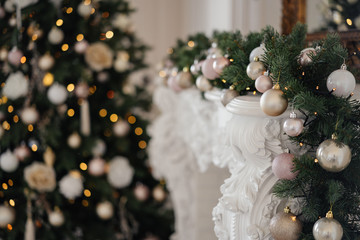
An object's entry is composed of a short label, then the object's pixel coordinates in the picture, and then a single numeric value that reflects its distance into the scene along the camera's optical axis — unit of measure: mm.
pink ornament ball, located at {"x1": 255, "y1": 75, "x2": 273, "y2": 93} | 969
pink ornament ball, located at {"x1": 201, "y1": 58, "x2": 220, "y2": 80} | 1310
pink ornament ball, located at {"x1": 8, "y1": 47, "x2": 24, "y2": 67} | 1999
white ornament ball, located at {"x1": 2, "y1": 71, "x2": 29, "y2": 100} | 1979
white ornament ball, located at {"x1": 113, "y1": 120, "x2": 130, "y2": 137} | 2225
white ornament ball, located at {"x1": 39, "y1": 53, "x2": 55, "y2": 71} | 2021
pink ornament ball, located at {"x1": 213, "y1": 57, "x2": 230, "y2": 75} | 1200
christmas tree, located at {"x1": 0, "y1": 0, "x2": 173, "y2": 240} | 2031
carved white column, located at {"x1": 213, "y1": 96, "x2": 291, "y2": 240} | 1013
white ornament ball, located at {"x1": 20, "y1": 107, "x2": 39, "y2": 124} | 2006
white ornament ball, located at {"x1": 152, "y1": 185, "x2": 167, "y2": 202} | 2465
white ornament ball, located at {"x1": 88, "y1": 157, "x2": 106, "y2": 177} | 2152
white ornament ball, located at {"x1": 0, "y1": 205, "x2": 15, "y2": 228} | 2021
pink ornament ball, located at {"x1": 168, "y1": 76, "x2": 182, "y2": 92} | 1779
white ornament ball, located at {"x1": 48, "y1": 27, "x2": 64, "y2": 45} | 2035
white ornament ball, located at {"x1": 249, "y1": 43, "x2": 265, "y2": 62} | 1066
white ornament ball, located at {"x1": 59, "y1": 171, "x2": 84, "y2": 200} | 2039
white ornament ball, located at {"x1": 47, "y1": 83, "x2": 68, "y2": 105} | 1997
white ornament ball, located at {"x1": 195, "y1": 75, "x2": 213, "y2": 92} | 1442
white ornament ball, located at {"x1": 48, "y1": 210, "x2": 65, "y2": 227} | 2072
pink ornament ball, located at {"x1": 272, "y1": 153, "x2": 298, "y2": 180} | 908
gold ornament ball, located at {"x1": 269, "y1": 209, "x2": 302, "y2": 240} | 895
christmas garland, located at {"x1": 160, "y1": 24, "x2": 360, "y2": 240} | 849
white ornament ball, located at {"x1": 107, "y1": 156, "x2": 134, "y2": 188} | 2223
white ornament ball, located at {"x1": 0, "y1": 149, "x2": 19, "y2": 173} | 1999
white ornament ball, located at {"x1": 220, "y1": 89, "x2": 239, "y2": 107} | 1128
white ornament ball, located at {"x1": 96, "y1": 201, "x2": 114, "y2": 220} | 2188
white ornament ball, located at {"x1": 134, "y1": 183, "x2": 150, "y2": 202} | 2375
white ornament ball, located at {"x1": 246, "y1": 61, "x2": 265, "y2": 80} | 1015
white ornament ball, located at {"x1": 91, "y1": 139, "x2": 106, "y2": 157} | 2123
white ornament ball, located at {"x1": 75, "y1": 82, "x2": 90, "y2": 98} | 2113
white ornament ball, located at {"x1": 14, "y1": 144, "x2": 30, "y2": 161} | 2043
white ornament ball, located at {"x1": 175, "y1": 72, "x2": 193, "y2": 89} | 1691
